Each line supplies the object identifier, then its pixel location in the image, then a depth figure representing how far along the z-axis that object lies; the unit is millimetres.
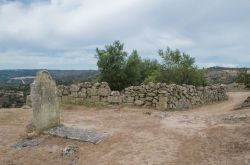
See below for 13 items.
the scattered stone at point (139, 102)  9952
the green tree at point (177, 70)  14709
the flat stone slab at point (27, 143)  5866
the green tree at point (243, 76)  21464
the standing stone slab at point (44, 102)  6434
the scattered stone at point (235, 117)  6889
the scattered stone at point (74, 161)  5028
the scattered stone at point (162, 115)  8119
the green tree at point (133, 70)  13915
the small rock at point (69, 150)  5329
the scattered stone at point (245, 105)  8904
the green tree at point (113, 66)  13540
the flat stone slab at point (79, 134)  5805
